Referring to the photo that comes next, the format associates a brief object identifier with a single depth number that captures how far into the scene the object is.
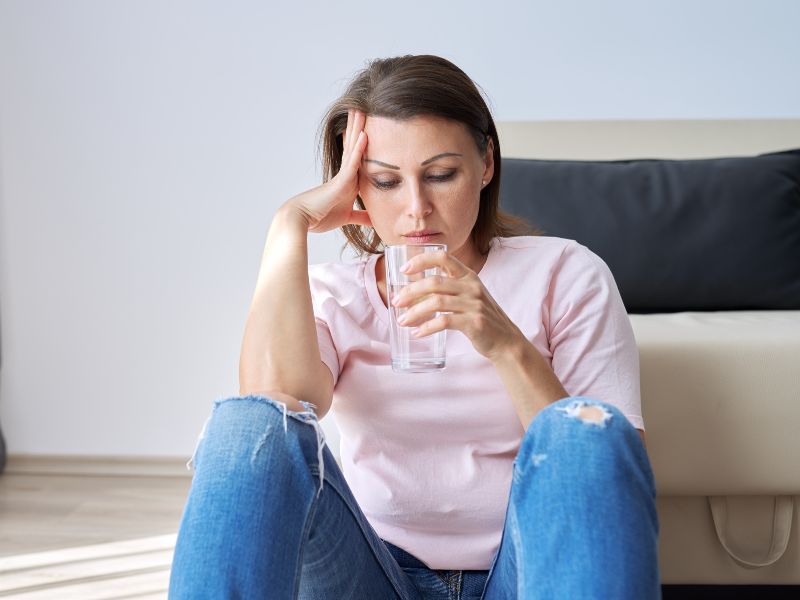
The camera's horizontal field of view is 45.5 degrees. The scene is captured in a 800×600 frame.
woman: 0.88
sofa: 1.55
